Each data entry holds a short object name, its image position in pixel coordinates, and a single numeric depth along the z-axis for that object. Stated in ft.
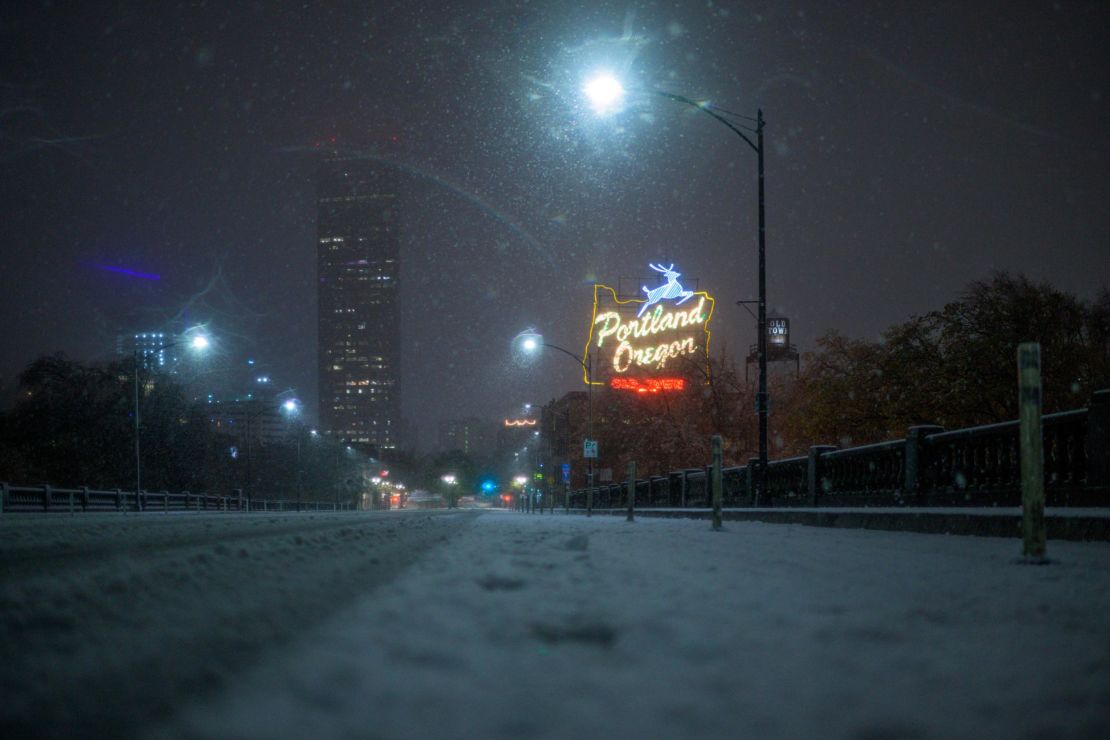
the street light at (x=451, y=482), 537.16
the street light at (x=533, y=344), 139.01
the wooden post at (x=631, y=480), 53.95
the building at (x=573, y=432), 249.14
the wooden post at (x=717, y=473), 35.06
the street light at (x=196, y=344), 126.22
